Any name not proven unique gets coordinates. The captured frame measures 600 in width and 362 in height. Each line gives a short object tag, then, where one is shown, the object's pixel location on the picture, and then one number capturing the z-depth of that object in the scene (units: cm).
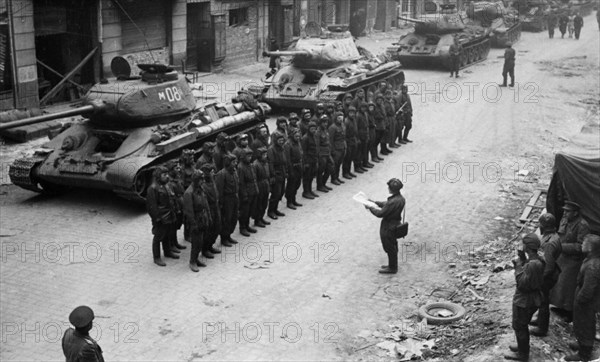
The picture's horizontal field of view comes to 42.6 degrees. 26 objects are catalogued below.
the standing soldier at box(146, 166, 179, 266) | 1143
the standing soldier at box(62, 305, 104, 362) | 695
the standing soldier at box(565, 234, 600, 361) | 850
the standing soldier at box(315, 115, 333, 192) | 1484
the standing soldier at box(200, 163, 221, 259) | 1165
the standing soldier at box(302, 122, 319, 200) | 1463
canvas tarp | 1091
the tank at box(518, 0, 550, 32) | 4503
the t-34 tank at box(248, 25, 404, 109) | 2095
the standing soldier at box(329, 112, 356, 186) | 1526
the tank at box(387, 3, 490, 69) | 2979
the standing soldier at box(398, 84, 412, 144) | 1844
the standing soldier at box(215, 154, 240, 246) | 1210
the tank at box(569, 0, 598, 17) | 5310
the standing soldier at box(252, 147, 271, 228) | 1285
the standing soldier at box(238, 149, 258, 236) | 1252
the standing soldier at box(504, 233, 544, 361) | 844
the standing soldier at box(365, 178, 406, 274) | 1115
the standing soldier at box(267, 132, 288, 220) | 1355
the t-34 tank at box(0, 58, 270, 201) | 1389
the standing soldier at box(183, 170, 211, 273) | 1127
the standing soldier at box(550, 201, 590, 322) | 934
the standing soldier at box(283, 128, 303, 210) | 1394
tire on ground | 993
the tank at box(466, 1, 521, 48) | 3678
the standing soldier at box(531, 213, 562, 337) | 893
